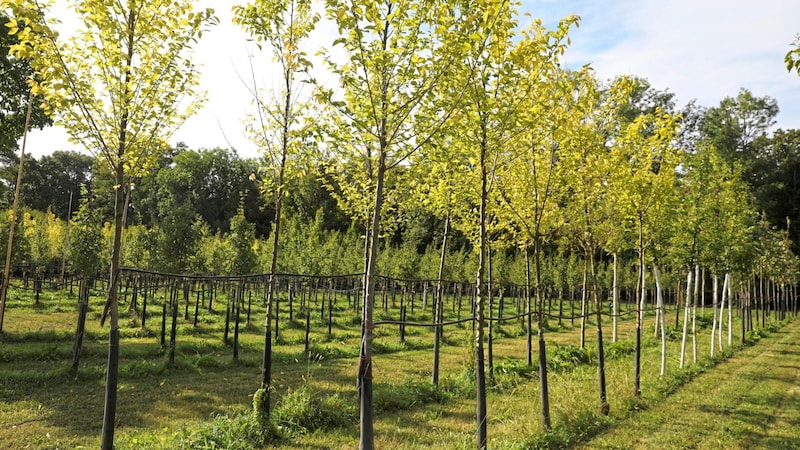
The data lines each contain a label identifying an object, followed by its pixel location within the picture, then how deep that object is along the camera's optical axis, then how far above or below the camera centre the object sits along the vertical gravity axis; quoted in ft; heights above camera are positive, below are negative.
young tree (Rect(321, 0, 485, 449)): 13.48 +5.24
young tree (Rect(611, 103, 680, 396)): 30.96 +6.32
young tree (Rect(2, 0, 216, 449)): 14.67 +5.50
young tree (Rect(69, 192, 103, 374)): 48.42 +0.49
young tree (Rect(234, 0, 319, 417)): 20.86 +6.67
